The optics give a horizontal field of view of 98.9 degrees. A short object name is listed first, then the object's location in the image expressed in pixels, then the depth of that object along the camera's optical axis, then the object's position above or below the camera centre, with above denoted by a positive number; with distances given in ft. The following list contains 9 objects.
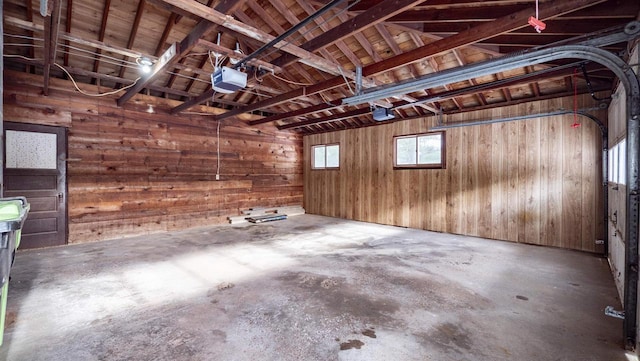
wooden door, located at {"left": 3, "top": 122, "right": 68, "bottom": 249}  15.34 +0.21
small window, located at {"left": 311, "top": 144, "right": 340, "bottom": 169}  28.50 +2.61
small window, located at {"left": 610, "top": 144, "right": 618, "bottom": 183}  11.28 +0.71
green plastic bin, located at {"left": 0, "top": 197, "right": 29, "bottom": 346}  5.20 -1.05
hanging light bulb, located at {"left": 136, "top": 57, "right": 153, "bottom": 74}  12.70 +5.55
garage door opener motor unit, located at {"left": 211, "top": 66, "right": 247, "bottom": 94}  11.24 +4.24
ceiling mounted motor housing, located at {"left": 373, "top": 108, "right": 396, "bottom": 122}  17.70 +4.37
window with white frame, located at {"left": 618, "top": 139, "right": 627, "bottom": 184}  9.62 +0.68
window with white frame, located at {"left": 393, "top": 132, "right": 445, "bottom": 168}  21.21 +2.43
